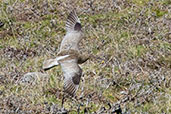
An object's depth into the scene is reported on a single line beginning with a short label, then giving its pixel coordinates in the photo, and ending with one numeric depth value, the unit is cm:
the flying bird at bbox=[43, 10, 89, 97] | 1247
